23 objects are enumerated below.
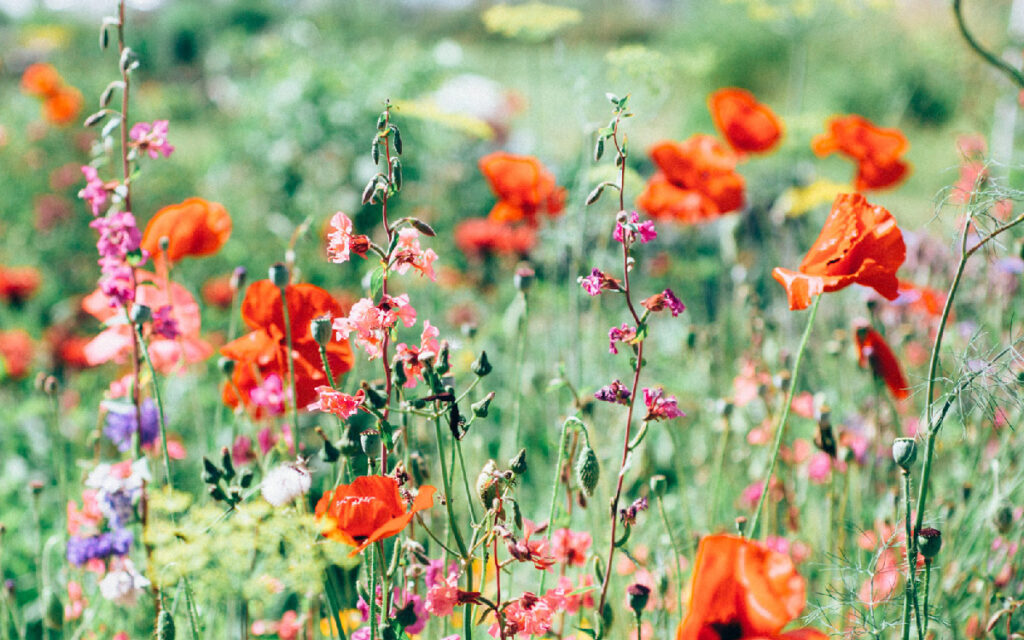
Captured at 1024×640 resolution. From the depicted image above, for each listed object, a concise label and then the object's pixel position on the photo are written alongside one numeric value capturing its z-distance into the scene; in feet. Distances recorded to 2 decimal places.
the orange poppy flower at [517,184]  5.60
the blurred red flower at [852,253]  4.54
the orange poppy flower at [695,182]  5.89
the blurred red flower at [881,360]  5.02
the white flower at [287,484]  4.52
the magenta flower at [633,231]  4.36
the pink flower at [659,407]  4.40
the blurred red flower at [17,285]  8.97
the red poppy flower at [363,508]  4.29
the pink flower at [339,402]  4.37
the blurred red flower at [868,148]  6.15
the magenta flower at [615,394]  4.43
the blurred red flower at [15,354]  7.70
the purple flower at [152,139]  4.81
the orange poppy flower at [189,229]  5.04
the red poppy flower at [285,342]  4.70
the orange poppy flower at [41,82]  12.89
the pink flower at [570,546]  4.93
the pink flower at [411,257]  4.37
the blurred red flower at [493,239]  9.47
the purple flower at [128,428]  5.35
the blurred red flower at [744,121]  6.51
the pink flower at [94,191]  4.73
